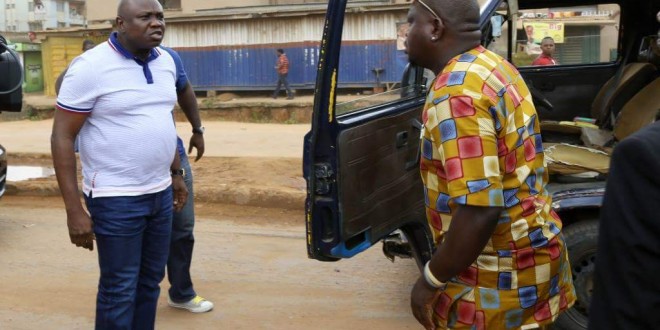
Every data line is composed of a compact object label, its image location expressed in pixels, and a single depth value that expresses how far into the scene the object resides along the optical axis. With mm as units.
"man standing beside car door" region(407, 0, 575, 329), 1990
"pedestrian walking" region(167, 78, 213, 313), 4277
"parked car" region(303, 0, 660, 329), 3053
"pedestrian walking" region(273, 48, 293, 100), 22219
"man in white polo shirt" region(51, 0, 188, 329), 3076
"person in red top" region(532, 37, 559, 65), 5992
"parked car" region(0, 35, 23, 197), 4992
